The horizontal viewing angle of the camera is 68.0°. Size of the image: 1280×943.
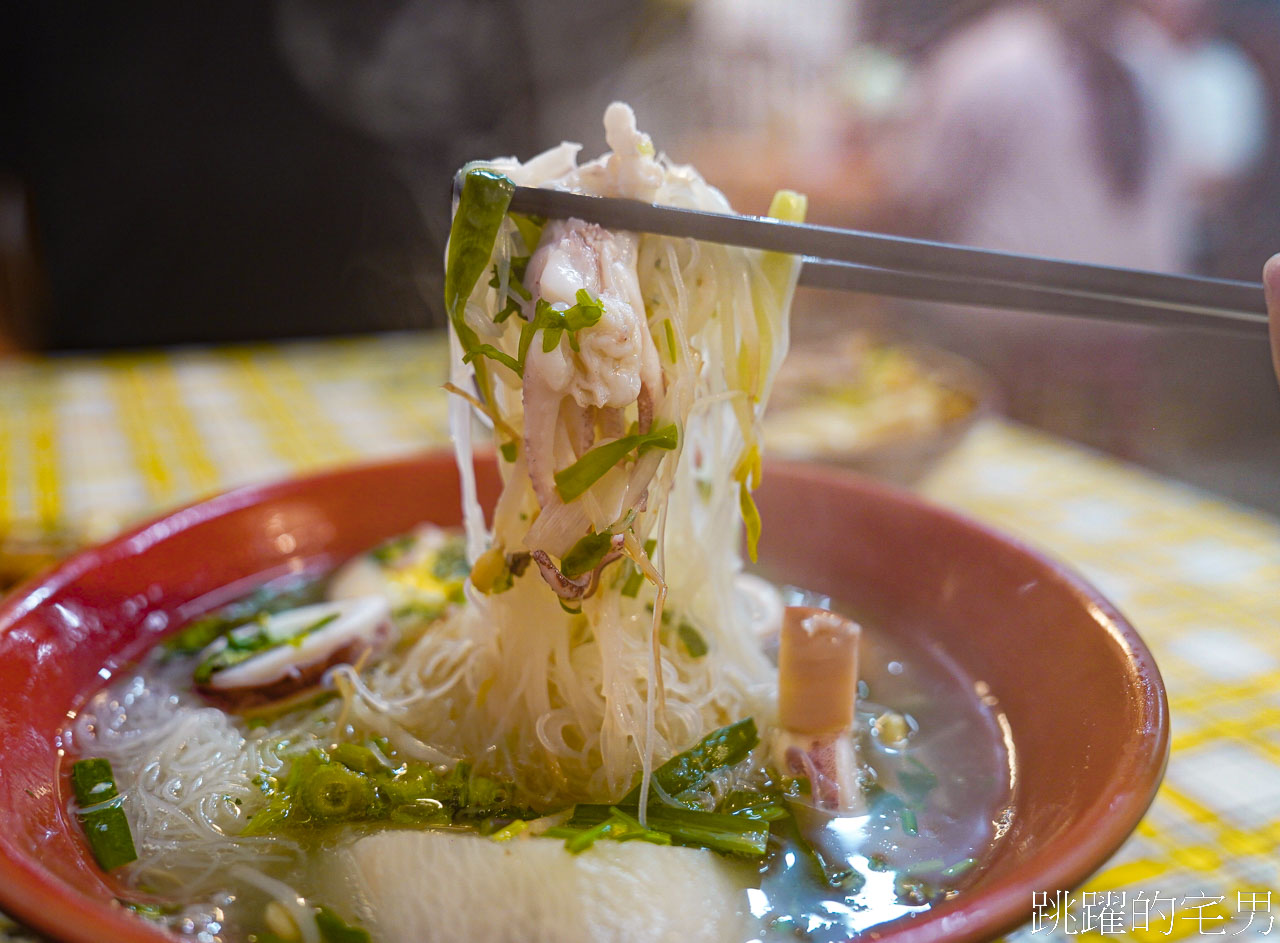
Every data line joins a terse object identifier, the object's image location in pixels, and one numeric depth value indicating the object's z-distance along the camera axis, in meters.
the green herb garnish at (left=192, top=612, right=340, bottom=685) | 0.20
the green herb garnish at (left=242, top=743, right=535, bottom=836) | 0.16
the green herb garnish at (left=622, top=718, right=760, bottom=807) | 0.17
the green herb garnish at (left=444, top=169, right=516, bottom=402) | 0.15
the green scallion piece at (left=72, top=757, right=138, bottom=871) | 0.15
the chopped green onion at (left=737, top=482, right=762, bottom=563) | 0.17
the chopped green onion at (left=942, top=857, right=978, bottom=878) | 0.15
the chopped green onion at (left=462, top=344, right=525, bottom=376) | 0.15
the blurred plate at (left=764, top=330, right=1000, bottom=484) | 0.29
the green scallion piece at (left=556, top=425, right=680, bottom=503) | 0.15
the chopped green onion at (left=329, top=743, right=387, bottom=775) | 0.17
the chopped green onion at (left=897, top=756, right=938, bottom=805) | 0.17
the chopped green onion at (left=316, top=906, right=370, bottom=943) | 0.14
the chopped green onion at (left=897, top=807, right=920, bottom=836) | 0.16
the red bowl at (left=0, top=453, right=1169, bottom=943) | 0.12
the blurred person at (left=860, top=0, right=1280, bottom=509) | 0.49
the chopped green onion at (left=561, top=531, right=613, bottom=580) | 0.15
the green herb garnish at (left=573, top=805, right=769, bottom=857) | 0.15
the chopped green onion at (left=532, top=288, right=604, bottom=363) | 0.14
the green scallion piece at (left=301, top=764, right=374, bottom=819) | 0.16
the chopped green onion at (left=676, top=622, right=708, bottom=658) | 0.19
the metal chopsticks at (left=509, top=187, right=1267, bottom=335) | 0.16
